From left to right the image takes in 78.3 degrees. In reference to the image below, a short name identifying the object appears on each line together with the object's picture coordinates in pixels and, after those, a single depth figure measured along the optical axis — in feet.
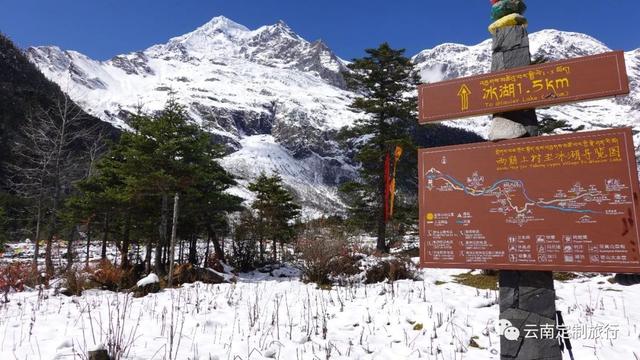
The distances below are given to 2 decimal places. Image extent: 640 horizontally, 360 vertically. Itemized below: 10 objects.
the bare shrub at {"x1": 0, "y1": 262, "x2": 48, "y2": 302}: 34.64
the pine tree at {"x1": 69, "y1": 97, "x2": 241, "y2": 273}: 47.57
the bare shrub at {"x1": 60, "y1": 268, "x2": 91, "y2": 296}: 31.63
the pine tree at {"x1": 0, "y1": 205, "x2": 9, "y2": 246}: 78.30
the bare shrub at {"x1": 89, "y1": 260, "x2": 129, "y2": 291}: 35.32
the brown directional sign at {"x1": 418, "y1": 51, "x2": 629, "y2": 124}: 14.02
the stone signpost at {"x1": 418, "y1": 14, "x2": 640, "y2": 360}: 13.06
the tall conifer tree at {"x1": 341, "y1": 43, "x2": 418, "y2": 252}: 68.59
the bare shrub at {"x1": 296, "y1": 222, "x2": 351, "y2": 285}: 36.40
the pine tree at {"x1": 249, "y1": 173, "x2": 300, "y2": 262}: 78.23
